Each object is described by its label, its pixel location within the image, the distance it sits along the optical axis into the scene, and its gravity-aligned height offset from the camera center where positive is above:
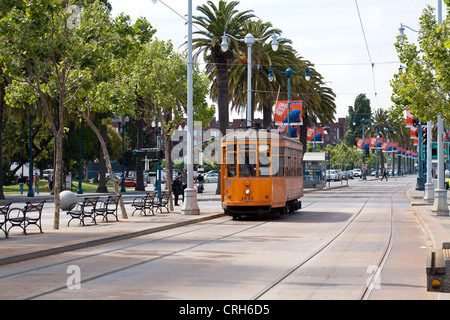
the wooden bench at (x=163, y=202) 30.89 -1.18
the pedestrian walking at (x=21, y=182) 60.39 -0.59
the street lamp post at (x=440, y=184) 28.52 -0.36
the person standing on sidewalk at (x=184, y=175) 56.14 -0.03
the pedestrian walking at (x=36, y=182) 60.94 -0.59
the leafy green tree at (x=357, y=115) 173.38 +14.64
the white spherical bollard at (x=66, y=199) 34.44 -1.15
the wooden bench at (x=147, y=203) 29.98 -1.18
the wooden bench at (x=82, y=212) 24.63 -1.29
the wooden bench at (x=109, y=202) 25.91 -1.02
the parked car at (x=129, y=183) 94.12 -1.04
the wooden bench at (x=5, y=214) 19.55 -1.09
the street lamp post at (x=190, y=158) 28.33 +0.69
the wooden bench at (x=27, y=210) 20.08 -1.03
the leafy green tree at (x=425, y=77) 26.50 +3.86
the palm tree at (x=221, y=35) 45.84 +8.94
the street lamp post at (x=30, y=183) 51.96 -0.57
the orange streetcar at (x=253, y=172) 27.42 +0.12
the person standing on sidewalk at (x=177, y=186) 38.41 -0.61
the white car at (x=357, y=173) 144.26 +0.45
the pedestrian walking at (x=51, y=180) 65.09 -0.46
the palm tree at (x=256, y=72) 48.70 +7.23
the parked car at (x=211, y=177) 105.47 -0.28
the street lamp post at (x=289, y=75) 47.33 +6.87
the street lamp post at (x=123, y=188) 69.12 -1.25
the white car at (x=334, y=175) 112.07 -0.05
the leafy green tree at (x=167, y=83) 39.75 +5.25
